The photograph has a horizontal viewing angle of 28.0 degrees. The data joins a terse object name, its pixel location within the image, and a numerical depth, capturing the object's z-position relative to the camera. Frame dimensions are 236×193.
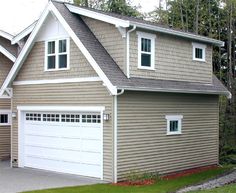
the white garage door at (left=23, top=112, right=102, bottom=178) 18.36
